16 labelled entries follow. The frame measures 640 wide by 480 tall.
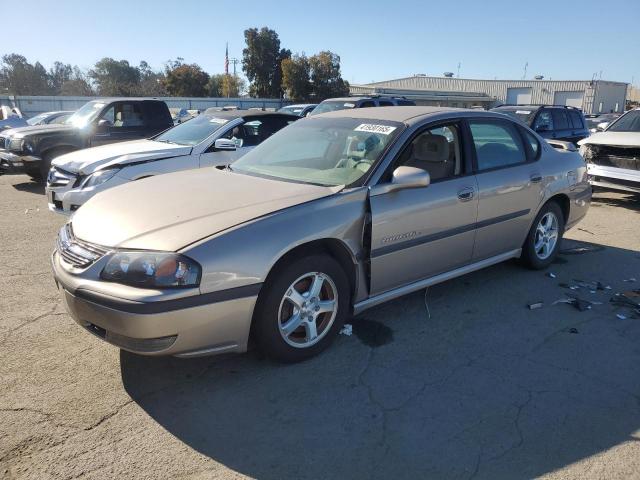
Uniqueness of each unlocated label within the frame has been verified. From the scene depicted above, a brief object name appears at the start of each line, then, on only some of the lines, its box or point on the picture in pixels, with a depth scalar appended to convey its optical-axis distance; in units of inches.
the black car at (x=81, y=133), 385.1
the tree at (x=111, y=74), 2913.6
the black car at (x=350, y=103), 497.4
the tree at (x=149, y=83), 2382.9
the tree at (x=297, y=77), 1966.0
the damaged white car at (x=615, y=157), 324.2
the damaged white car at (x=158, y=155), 253.8
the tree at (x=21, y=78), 2662.4
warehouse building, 1959.9
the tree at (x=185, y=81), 2276.1
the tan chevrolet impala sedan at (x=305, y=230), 112.0
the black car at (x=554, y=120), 443.5
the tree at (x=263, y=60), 2116.1
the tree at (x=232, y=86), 2509.8
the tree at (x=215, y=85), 2472.9
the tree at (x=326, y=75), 1966.0
